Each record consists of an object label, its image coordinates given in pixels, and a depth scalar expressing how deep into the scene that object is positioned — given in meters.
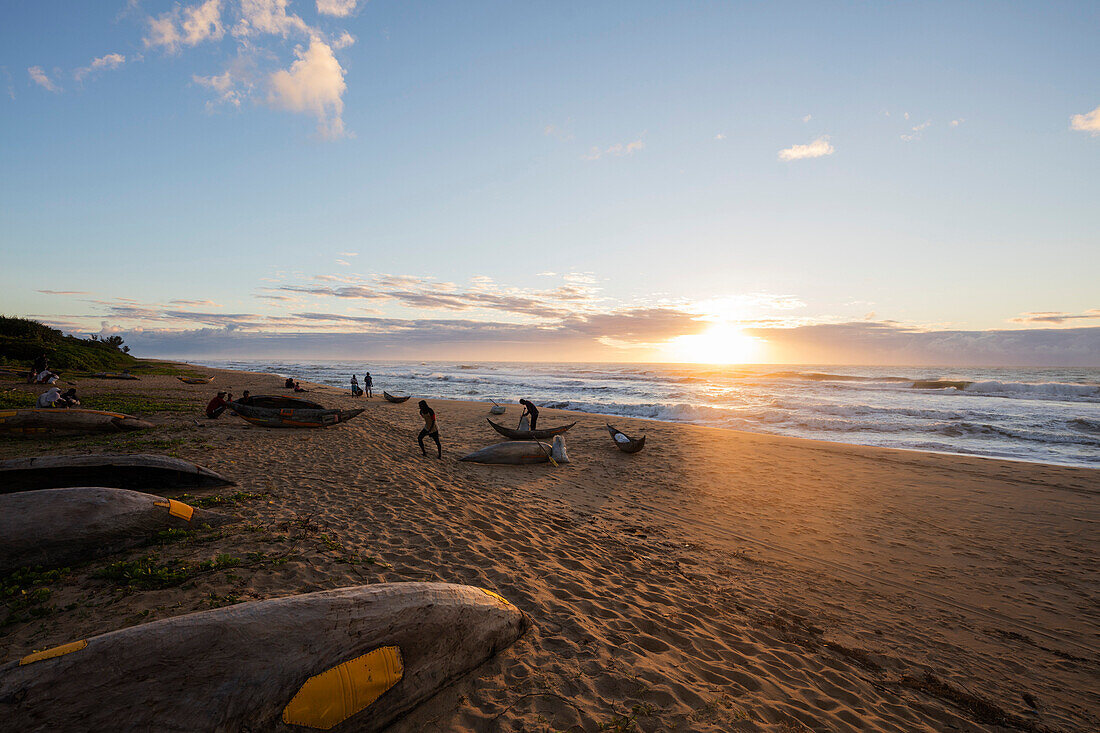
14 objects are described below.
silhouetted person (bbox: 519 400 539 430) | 16.16
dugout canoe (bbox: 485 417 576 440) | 16.14
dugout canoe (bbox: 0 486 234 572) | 4.37
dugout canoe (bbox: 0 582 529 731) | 2.27
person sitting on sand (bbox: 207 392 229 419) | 14.82
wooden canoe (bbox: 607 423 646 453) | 14.70
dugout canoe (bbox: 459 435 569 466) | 12.59
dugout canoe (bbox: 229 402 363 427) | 14.15
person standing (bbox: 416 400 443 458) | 12.02
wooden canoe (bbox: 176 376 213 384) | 31.94
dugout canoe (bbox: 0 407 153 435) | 9.95
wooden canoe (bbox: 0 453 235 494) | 5.44
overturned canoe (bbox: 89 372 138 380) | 28.37
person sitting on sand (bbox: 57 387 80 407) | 12.28
